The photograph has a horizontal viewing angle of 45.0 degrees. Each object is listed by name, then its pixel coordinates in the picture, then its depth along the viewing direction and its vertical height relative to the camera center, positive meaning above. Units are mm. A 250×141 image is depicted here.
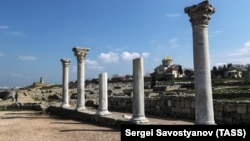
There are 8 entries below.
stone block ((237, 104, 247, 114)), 11828 -689
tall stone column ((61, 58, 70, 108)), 20203 +995
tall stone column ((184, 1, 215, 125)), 8992 +833
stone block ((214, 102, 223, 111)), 13145 -657
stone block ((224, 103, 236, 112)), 12438 -679
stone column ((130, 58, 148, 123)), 11602 +56
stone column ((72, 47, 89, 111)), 17641 +1179
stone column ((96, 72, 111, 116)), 14742 +2
